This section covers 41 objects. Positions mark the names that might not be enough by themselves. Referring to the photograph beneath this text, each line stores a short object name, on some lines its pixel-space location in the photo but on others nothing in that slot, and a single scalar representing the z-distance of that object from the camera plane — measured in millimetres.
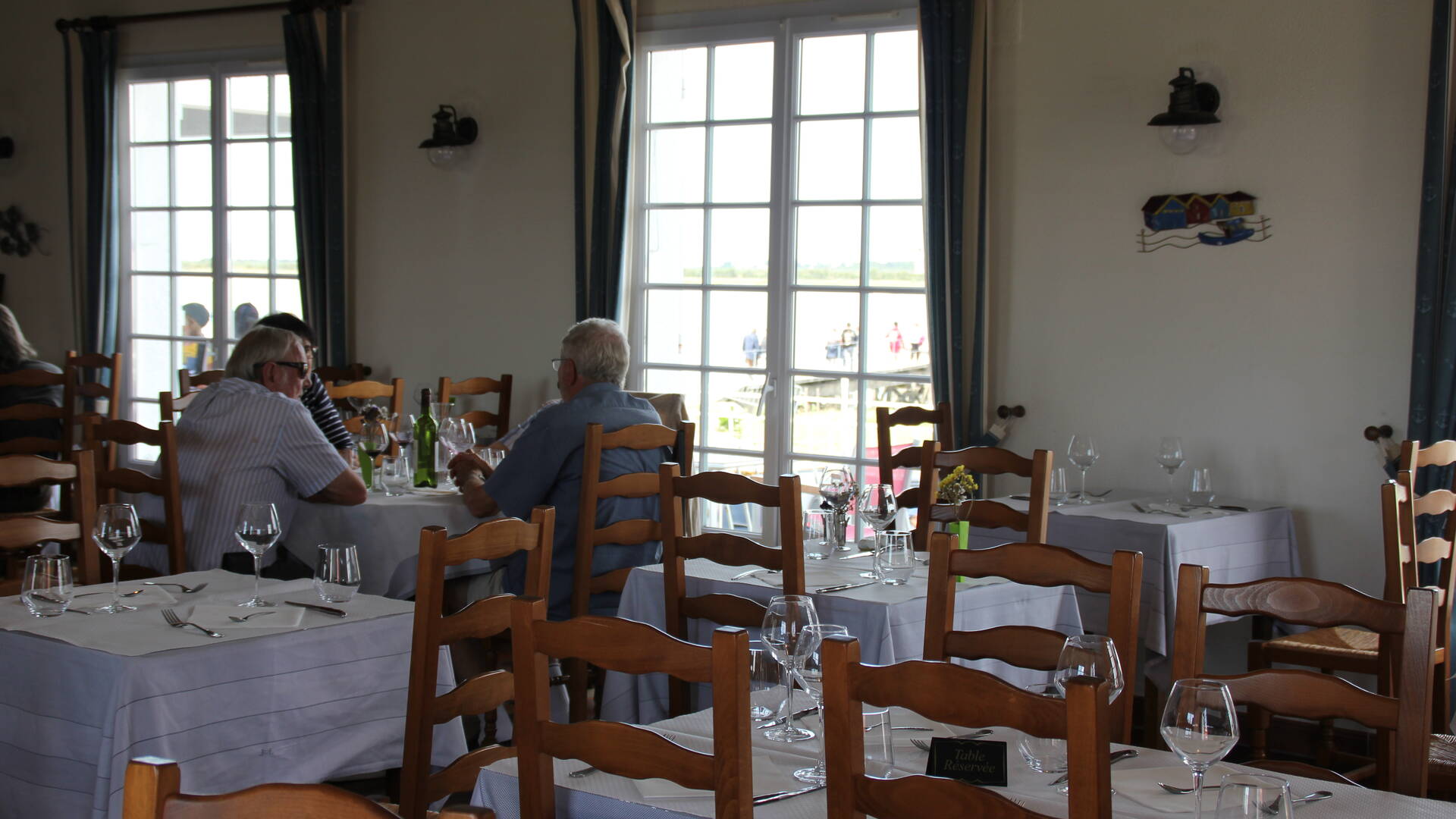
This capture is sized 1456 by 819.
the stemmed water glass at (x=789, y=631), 2127
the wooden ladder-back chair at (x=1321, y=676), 2127
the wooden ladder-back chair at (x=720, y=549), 3191
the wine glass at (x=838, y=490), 3729
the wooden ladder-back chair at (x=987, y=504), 3730
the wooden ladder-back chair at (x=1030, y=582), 2469
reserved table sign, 1941
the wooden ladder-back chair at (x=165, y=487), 3854
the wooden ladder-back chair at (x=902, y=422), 5281
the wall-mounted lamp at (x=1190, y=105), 4828
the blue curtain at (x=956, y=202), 5324
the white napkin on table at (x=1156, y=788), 1877
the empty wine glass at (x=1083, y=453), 4867
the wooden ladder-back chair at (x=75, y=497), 3279
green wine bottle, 4863
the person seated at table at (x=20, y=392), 5574
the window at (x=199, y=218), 7480
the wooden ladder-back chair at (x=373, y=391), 6055
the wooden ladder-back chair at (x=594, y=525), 3879
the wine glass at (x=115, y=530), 2910
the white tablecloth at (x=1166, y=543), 4258
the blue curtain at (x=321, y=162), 7027
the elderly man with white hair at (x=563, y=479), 4148
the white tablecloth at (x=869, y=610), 3064
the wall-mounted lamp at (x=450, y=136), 6621
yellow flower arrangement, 3811
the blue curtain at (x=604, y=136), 6121
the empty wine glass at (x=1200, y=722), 1688
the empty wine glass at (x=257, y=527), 2908
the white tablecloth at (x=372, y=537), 4395
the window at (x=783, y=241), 5723
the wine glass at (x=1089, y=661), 1854
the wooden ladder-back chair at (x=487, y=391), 6191
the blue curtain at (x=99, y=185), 7793
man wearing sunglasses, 4047
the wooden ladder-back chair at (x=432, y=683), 2475
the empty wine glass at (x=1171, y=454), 4809
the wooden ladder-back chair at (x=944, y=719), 1446
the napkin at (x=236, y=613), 2633
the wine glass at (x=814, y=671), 2102
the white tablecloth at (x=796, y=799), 1840
